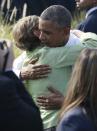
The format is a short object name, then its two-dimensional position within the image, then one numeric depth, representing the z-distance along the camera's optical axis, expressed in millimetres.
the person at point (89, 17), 11366
